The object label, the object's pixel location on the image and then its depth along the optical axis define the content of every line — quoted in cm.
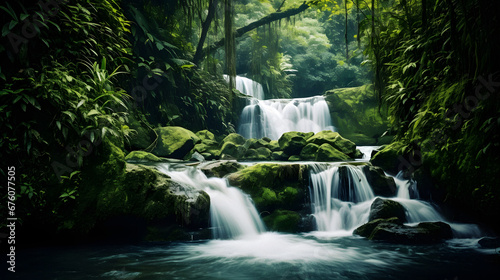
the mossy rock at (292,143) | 1030
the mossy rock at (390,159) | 703
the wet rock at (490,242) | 433
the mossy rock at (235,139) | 1100
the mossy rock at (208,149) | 997
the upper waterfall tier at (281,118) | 1473
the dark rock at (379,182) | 651
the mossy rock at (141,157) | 816
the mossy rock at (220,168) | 652
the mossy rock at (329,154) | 938
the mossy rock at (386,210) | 546
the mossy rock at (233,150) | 1025
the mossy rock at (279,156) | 1033
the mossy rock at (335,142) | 1022
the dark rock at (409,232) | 460
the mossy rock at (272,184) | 594
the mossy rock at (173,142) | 938
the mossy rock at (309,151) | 990
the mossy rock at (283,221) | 554
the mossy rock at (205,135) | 1151
